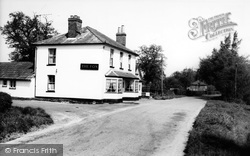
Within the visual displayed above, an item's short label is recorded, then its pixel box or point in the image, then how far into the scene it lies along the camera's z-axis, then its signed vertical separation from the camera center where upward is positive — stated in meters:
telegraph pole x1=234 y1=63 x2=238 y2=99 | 34.99 +0.13
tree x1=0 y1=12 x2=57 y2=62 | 49.25 +11.94
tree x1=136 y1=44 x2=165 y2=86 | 60.38 +6.19
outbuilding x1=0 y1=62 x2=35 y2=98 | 26.02 +0.89
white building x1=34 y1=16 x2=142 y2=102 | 23.72 +2.20
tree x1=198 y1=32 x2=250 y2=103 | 36.53 +2.67
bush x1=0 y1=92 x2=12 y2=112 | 11.87 -0.72
